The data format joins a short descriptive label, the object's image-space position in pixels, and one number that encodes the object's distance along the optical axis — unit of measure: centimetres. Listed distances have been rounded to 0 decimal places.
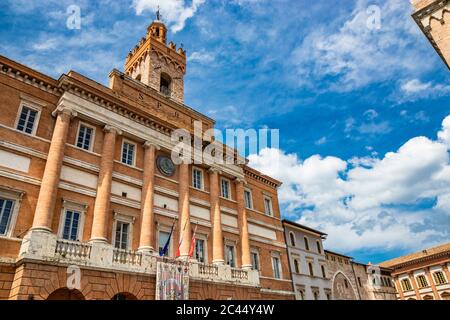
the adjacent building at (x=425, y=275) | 4847
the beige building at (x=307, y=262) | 2934
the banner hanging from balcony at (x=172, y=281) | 1628
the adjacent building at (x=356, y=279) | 3603
